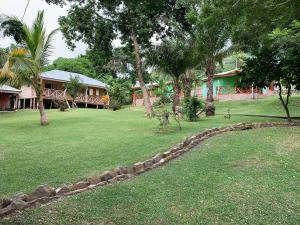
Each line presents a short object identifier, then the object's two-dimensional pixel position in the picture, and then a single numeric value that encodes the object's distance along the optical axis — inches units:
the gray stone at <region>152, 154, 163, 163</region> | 215.4
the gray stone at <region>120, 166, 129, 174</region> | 191.3
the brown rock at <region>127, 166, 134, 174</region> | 194.1
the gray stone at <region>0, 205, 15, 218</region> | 127.5
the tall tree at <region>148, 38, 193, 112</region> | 530.6
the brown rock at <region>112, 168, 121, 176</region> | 186.4
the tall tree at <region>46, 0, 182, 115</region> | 503.6
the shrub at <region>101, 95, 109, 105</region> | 912.4
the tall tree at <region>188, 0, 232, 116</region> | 429.3
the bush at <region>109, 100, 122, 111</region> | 784.2
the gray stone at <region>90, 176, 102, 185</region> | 171.4
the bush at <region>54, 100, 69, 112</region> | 662.8
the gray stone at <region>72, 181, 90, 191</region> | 162.2
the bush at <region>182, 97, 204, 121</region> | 419.1
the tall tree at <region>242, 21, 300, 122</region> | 353.1
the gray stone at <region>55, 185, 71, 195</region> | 154.3
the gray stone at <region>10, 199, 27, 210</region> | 132.1
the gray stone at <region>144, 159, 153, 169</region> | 205.5
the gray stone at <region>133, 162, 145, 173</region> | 198.1
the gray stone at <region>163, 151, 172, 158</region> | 226.8
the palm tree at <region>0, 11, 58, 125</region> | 384.7
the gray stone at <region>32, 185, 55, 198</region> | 147.1
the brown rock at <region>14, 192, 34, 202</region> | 140.0
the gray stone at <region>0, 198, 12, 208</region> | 133.0
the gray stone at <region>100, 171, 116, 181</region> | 178.1
